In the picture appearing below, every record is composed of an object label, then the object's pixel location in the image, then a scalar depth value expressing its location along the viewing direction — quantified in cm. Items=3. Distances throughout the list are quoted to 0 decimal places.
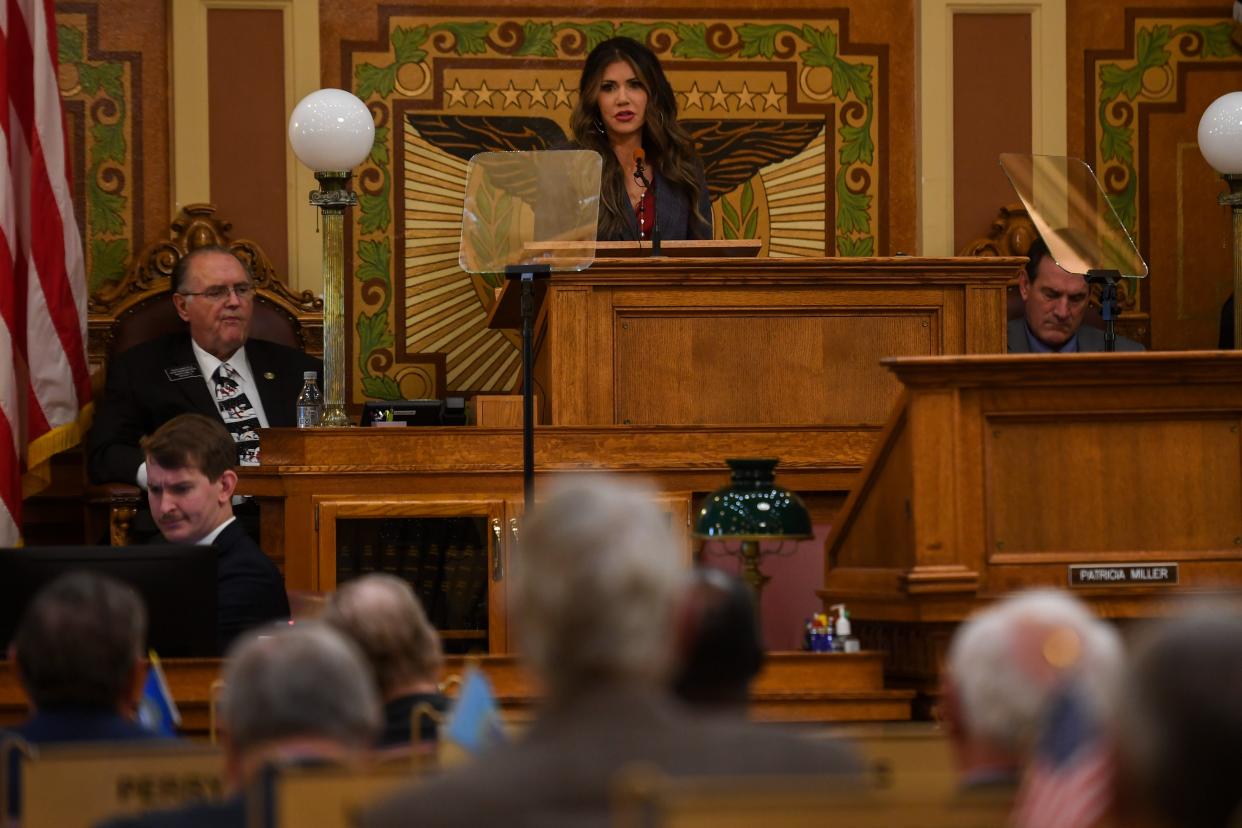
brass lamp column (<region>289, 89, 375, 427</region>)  1256
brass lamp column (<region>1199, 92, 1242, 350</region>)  1364
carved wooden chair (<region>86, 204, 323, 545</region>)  1449
